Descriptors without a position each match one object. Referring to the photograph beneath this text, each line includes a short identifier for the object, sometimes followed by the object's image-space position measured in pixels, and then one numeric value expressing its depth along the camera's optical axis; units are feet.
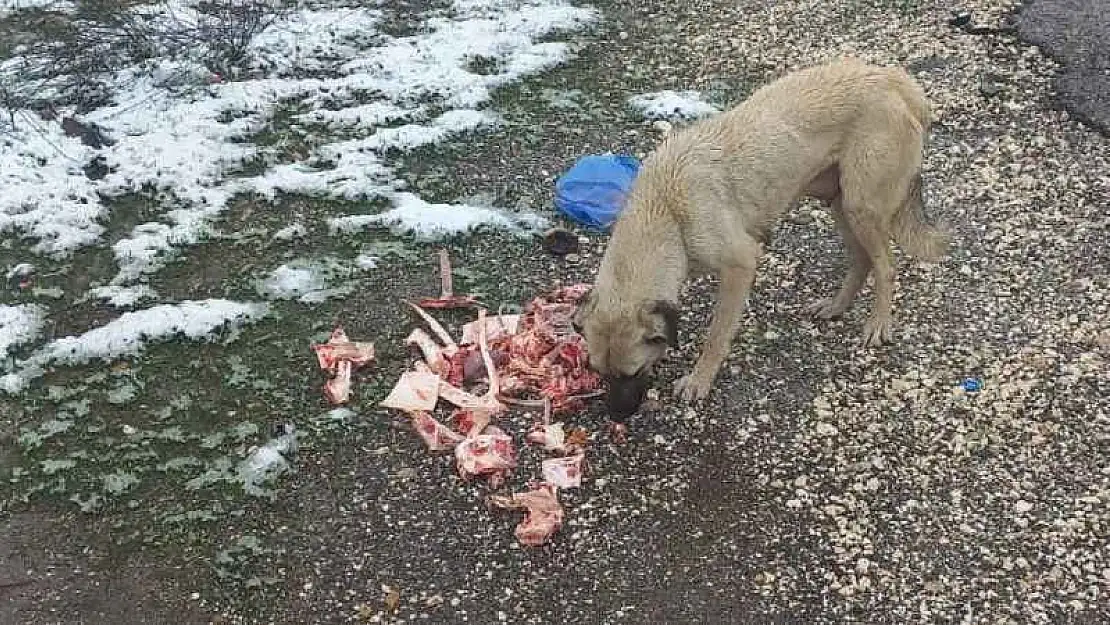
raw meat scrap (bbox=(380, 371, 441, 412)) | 19.88
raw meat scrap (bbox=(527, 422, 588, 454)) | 18.93
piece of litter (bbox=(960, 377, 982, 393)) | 19.98
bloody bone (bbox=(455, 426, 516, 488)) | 18.34
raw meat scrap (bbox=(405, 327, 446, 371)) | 20.90
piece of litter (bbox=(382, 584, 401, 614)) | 16.30
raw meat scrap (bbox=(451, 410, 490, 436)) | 19.30
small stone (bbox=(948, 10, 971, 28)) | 33.45
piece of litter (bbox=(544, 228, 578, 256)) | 24.40
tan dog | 17.93
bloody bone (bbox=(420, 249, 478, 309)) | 22.70
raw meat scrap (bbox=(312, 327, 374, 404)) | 20.24
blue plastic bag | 25.39
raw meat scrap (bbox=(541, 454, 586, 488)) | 18.19
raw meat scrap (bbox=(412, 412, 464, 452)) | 19.01
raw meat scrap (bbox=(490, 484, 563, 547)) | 17.19
